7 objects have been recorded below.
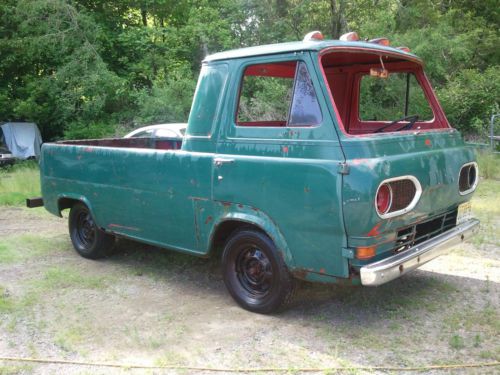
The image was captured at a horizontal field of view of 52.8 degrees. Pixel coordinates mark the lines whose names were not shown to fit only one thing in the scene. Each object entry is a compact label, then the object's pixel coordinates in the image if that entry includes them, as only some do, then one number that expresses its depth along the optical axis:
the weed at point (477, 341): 3.71
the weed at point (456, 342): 3.69
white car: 10.37
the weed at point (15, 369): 3.55
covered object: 18.70
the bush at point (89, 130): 18.01
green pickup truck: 3.63
